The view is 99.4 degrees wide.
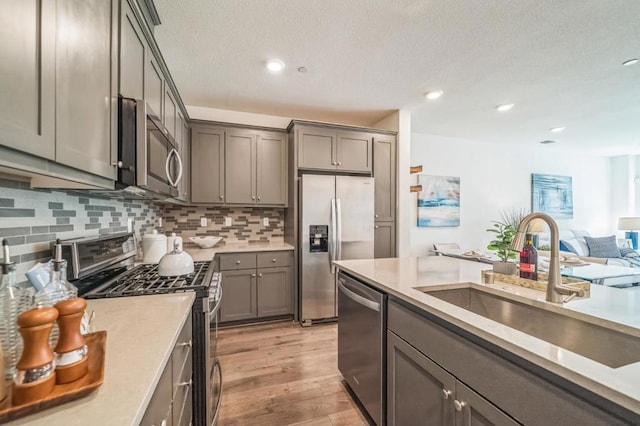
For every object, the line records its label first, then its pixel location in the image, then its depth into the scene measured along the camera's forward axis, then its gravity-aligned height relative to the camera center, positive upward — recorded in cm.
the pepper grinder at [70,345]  59 -30
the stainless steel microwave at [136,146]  114 +29
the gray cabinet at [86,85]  76 +41
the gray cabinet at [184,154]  257 +62
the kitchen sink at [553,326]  87 -44
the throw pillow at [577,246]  523 -62
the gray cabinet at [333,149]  319 +78
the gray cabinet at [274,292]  307 -91
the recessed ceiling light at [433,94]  303 +136
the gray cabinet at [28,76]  56 +31
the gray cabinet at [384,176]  350 +49
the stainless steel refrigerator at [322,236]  307 -27
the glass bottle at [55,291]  75 -25
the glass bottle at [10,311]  60 -24
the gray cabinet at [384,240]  349 -34
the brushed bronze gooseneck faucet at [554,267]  108 -22
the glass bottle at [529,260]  132 -23
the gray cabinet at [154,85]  155 +79
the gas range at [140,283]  128 -38
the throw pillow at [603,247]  523 -63
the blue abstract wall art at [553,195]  556 +41
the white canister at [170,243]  245 -28
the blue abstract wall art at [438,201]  471 +22
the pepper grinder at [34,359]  53 -30
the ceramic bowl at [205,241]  306 -33
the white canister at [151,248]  211 -28
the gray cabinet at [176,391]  70 -58
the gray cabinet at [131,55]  120 +76
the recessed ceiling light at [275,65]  239 +133
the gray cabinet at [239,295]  294 -91
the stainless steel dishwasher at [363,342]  143 -78
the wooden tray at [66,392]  50 -37
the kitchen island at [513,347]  59 -38
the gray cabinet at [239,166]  309 +55
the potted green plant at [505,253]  146 -22
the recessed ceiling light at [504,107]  344 +138
